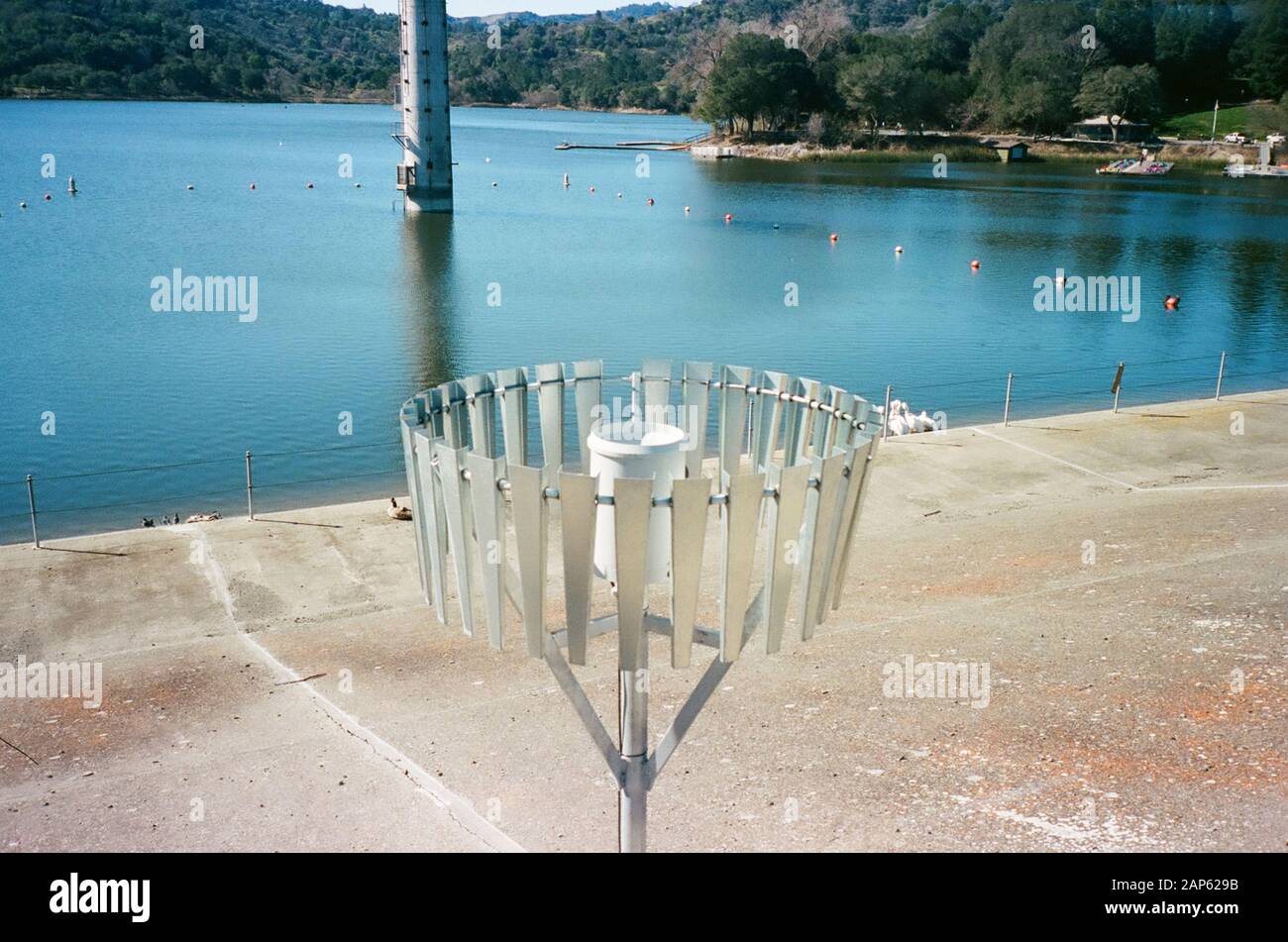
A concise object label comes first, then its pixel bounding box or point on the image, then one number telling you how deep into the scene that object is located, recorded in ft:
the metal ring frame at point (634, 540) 17.53
